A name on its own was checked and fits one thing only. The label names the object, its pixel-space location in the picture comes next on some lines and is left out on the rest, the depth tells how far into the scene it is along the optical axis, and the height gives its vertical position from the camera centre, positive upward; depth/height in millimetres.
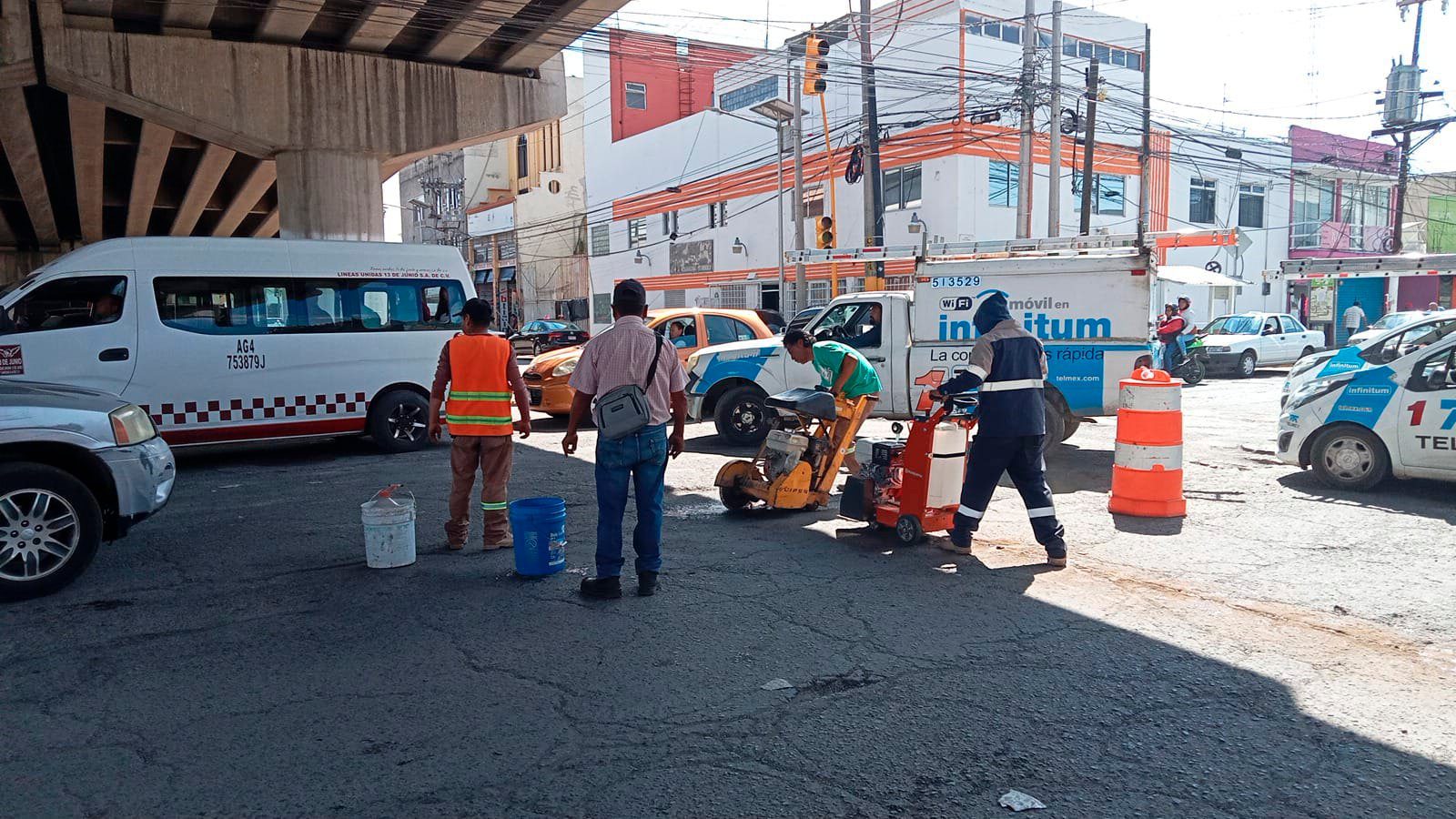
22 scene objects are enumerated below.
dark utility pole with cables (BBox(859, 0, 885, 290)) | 22047 +3522
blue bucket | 6031 -1374
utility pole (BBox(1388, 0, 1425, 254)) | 30484 +4304
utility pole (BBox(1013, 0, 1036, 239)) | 21438 +4341
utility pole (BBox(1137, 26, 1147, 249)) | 26516 +5071
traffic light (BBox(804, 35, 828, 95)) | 21109 +5259
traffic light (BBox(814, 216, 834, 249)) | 22219 +1739
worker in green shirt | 7590 -465
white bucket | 6332 -1409
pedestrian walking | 27844 -464
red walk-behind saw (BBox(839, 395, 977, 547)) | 6852 -1188
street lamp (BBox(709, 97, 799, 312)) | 26984 +5510
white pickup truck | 10672 -316
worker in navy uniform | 6477 -751
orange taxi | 14297 -419
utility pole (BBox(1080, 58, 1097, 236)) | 23453 +3206
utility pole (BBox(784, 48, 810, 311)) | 24300 +3252
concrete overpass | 13000 +3459
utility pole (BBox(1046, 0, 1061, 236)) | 21312 +3588
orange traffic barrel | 7762 -1149
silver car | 5738 -994
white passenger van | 9992 -175
